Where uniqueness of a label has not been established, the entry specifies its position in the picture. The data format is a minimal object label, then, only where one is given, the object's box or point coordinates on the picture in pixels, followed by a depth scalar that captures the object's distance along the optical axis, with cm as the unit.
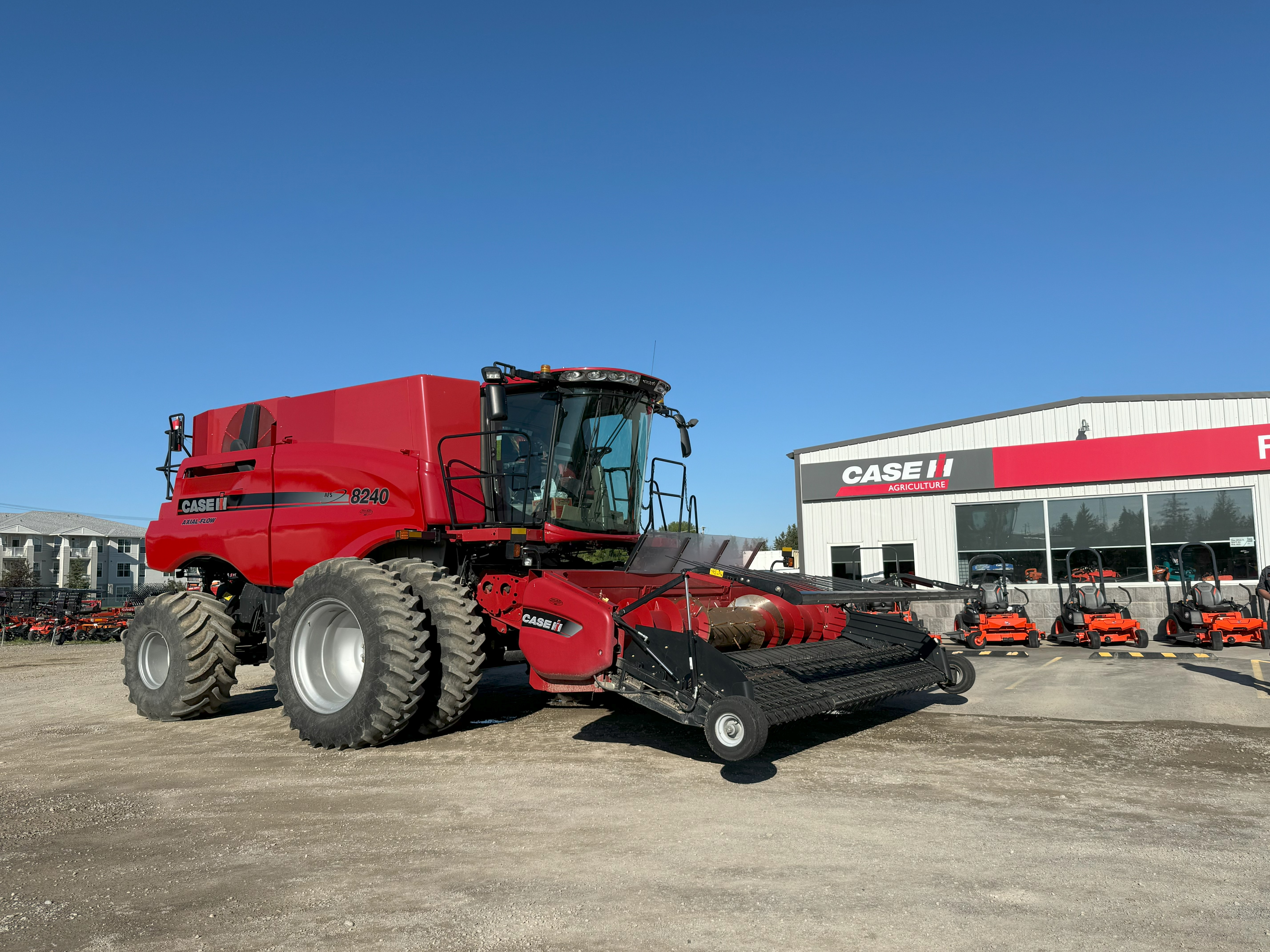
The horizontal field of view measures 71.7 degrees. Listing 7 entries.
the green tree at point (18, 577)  6356
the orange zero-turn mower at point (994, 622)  1778
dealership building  1967
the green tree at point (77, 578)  7112
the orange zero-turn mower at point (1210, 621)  1631
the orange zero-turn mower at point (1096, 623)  1756
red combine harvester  685
